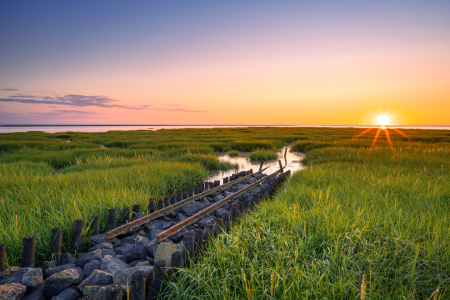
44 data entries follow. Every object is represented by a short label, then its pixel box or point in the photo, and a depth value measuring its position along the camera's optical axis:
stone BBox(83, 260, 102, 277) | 2.95
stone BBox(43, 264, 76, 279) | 2.81
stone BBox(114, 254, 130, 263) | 3.41
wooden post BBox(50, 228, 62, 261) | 3.28
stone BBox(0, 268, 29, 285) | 2.56
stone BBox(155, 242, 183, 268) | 3.19
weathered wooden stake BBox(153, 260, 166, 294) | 2.45
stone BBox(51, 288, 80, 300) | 2.47
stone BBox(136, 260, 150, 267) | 3.20
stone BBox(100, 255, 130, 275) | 2.95
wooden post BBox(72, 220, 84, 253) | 3.56
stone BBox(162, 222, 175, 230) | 4.64
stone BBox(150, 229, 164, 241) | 4.20
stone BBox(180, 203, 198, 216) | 5.57
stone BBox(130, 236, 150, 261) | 3.51
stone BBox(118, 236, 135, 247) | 4.09
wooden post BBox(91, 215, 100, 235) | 4.01
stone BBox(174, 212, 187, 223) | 5.05
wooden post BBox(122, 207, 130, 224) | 4.64
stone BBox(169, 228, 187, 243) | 4.05
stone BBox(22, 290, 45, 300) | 2.44
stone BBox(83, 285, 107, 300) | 2.39
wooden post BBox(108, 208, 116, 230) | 4.31
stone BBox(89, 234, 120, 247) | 3.78
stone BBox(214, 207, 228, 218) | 5.56
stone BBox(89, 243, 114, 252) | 3.59
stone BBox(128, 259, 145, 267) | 3.30
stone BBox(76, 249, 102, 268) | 3.17
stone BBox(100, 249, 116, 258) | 3.47
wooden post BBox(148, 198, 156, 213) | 5.08
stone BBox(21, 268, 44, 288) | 2.53
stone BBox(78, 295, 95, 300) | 1.92
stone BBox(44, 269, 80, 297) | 2.57
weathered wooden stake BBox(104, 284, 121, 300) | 1.96
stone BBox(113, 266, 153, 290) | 2.64
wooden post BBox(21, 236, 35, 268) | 2.95
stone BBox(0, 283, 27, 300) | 2.31
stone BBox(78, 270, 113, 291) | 2.60
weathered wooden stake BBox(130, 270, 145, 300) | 2.26
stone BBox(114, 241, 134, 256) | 3.64
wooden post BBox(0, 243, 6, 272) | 2.74
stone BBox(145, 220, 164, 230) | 4.64
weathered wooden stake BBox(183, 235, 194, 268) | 2.91
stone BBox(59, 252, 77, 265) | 3.22
